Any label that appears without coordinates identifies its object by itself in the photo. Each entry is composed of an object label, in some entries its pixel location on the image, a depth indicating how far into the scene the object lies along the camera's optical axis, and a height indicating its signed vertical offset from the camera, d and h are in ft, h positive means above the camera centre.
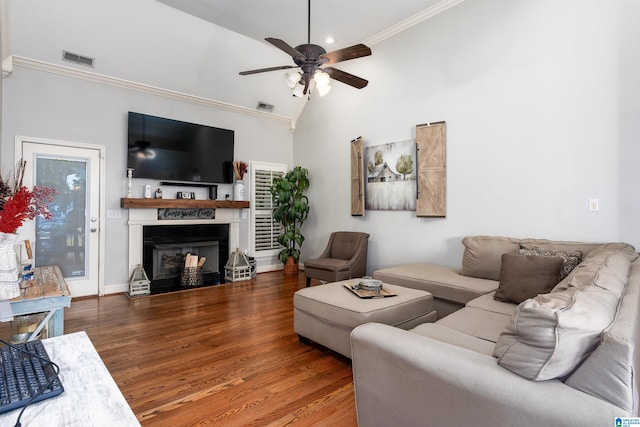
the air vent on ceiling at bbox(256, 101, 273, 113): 19.57 +6.60
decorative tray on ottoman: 8.71 -2.15
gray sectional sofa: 2.95 -1.70
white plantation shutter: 19.94 +0.10
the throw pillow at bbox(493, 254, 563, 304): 8.00 -1.60
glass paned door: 13.38 +0.00
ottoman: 7.83 -2.50
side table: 6.47 -1.82
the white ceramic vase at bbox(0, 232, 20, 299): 4.80 -0.85
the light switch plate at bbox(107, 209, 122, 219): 15.02 -0.02
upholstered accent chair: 14.53 -2.26
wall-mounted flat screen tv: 15.39 +3.23
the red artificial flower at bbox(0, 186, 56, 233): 4.24 +0.02
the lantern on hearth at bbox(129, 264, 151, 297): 14.67 -3.21
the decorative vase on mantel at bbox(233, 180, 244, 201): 18.60 +1.30
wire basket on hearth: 16.55 -3.28
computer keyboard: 2.58 -1.47
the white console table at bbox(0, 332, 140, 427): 2.44 -1.58
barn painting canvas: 14.73 +1.82
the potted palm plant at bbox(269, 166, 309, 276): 19.42 +0.34
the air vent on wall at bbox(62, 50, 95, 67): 13.33 +6.53
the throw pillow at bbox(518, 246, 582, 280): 8.54 -1.15
